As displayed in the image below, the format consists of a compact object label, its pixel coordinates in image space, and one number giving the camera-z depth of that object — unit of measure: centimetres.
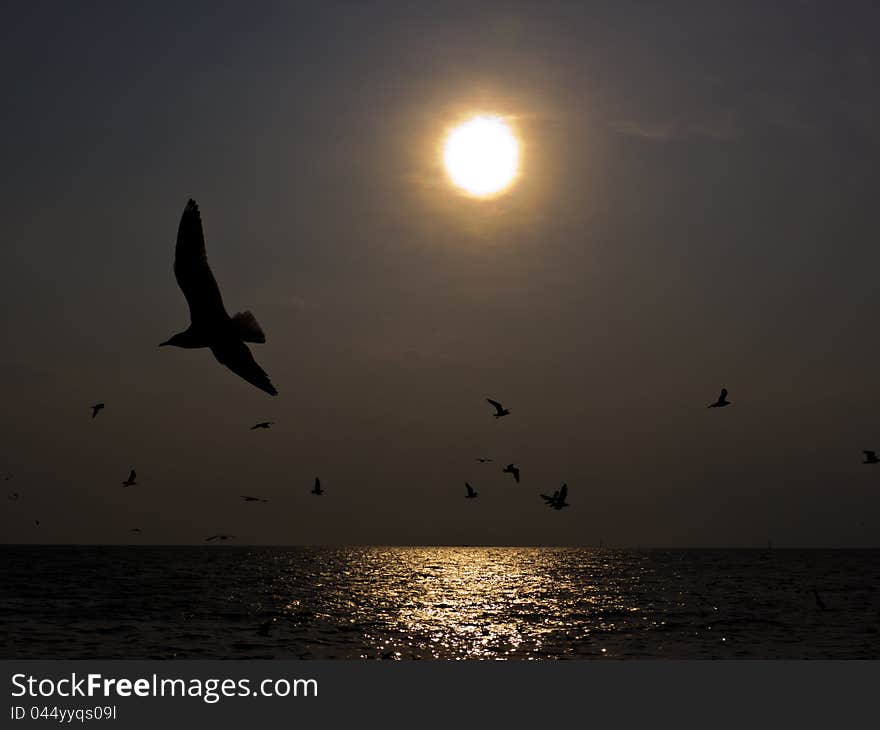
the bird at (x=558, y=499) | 4291
